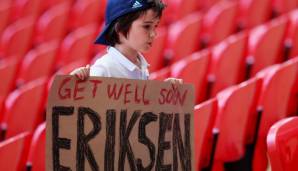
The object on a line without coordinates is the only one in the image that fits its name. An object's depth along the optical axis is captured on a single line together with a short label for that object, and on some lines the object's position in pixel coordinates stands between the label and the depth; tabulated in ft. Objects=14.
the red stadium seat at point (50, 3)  49.77
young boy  24.72
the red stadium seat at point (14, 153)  26.41
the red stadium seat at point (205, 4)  45.99
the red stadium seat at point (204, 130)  27.17
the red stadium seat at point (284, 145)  24.81
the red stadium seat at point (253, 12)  41.04
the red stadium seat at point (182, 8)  44.52
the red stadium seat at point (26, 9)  48.27
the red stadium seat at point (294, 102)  29.96
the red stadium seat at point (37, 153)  26.79
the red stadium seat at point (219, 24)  39.19
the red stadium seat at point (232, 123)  27.89
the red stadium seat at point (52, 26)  43.75
